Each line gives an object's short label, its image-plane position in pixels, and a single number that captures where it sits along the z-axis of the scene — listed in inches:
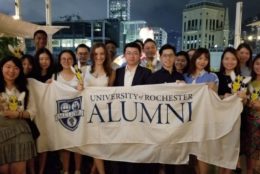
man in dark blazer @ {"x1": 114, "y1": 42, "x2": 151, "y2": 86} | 145.4
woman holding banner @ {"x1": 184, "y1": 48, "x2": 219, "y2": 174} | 143.7
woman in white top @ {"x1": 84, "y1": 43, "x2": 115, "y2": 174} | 148.3
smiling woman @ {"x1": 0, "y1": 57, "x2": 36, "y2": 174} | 123.0
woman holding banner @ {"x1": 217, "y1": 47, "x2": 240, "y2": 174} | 144.3
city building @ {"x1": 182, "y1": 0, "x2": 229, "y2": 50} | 3225.9
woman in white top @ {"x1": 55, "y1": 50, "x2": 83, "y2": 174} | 152.0
